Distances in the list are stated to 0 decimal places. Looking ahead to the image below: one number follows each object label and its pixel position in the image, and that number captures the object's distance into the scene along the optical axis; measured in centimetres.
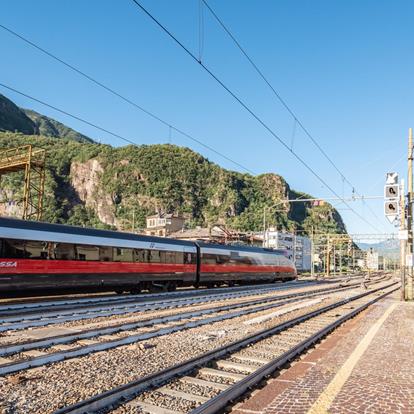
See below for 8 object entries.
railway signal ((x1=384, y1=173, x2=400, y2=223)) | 2108
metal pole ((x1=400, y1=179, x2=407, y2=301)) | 2294
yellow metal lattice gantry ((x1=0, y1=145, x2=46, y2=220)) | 2820
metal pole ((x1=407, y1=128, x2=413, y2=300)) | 2356
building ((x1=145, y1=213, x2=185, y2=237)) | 12014
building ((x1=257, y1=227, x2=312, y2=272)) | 12669
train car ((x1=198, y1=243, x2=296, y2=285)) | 2964
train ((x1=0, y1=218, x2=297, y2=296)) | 1662
